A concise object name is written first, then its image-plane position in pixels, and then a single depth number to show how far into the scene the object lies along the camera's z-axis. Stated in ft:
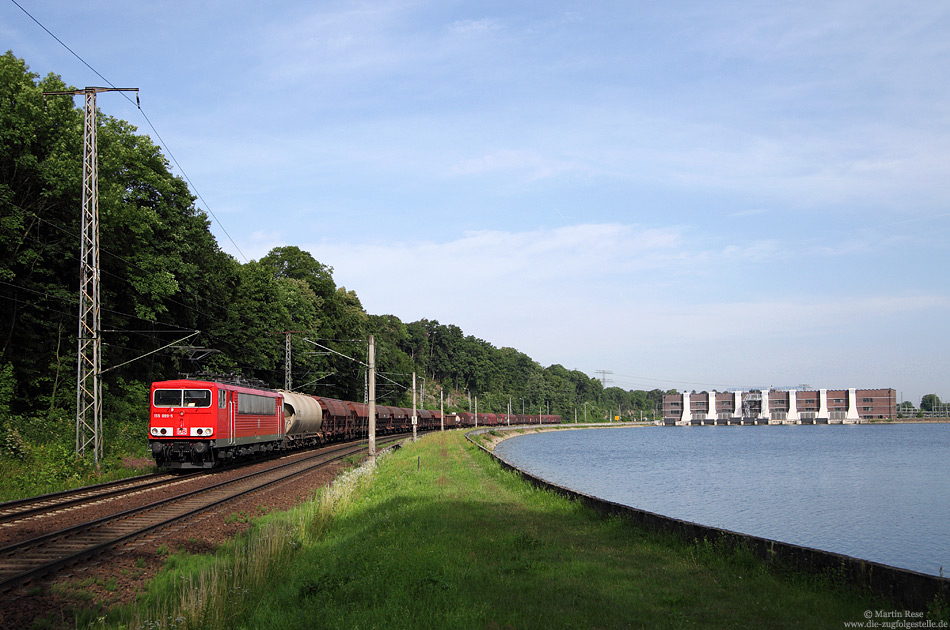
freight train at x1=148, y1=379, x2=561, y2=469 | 97.09
